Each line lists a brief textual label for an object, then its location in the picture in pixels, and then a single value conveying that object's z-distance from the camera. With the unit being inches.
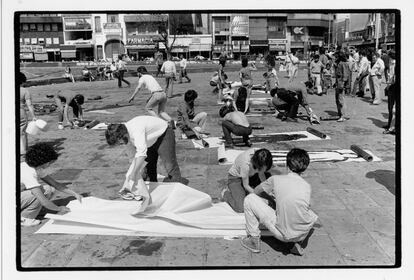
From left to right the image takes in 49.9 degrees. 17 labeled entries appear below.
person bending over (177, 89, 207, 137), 360.5
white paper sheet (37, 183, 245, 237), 181.6
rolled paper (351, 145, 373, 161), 287.3
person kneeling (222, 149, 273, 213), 175.9
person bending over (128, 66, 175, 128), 381.7
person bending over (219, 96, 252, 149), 318.7
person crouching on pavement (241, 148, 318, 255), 155.9
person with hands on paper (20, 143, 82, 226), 181.6
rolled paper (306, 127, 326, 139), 355.7
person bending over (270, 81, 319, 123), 425.4
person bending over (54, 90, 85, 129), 411.2
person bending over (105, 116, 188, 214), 183.9
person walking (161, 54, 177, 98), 640.4
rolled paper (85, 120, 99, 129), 414.9
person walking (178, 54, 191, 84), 887.1
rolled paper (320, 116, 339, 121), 434.0
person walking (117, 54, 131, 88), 796.7
